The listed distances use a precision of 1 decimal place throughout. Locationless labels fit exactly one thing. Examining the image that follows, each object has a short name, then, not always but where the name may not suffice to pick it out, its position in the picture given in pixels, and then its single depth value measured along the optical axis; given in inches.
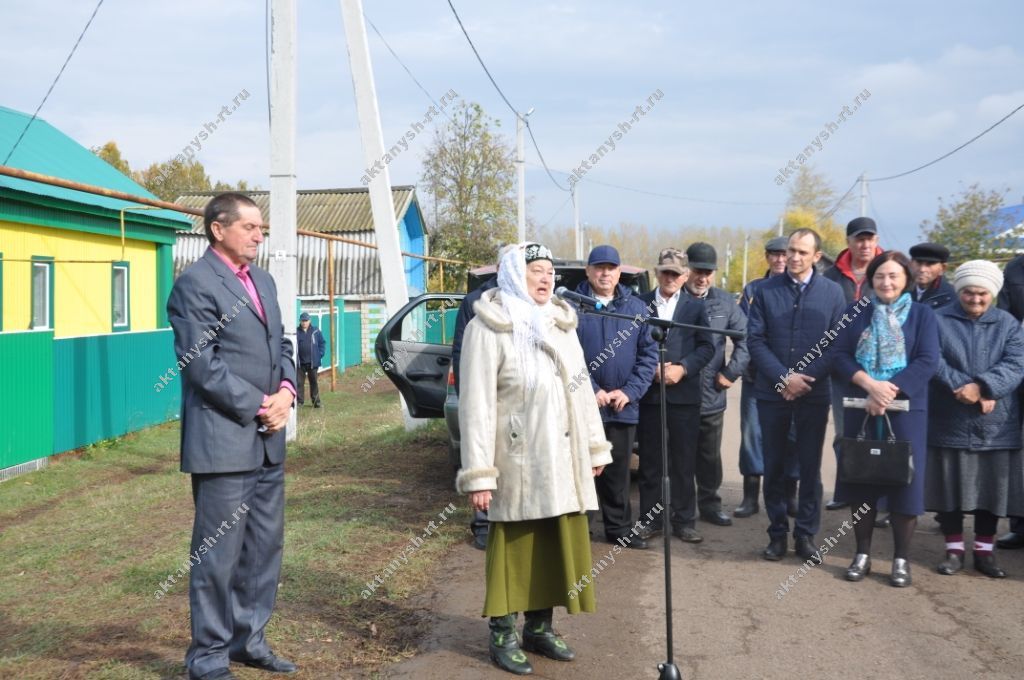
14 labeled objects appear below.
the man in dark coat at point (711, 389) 293.0
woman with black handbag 227.9
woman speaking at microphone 170.4
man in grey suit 153.8
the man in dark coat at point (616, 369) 254.7
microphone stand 157.3
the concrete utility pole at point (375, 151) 461.7
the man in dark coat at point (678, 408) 268.5
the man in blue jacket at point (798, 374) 246.5
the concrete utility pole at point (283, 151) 406.9
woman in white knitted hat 237.5
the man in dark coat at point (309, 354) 605.0
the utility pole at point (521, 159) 1042.1
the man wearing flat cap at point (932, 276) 279.3
